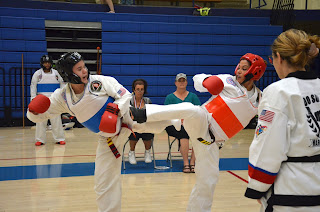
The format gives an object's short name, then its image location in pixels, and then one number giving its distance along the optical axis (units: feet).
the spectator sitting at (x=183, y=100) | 18.29
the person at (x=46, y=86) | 24.80
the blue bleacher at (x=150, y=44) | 32.73
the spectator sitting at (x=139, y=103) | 19.25
